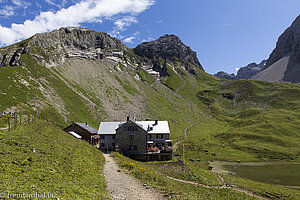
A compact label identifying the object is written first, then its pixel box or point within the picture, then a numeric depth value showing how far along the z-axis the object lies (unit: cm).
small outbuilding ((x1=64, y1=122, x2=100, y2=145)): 6881
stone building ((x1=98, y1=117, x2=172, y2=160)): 5412
